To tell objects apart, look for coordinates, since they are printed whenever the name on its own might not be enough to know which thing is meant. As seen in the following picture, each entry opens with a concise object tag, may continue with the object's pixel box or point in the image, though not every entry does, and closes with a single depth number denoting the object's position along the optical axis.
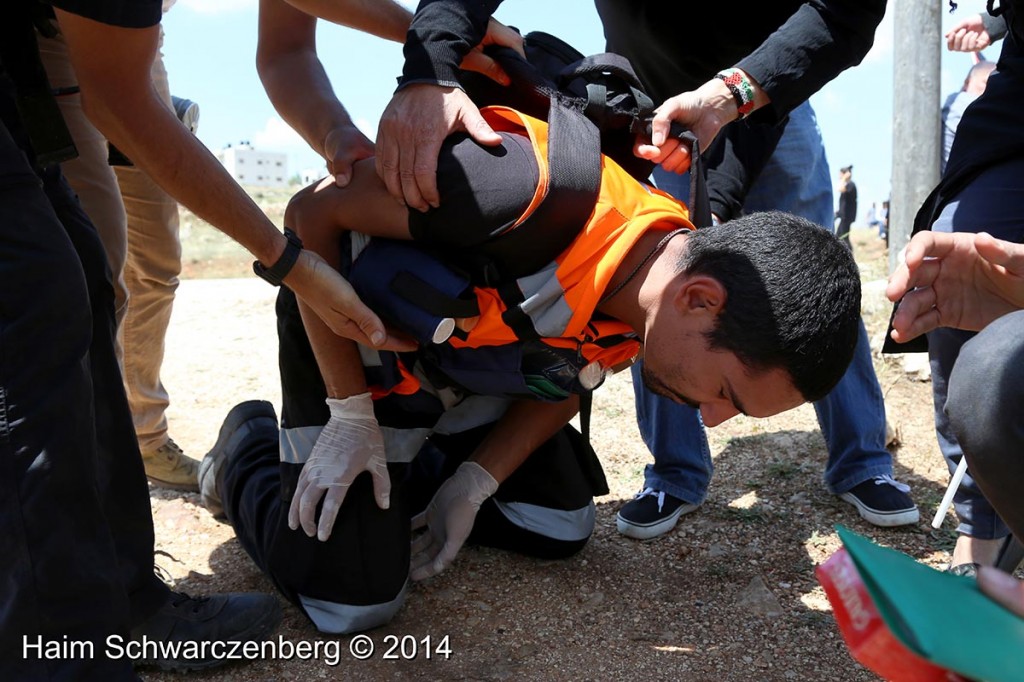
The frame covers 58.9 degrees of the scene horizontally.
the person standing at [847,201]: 13.34
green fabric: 0.90
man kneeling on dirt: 1.85
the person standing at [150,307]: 2.71
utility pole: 4.79
